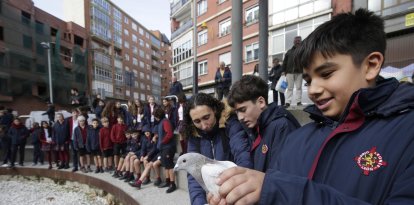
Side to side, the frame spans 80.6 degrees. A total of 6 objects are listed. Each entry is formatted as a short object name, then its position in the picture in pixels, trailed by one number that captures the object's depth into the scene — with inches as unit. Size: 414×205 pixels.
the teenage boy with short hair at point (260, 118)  69.9
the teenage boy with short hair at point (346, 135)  24.1
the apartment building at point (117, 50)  1659.7
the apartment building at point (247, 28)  604.7
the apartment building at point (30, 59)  955.3
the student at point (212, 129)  85.1
